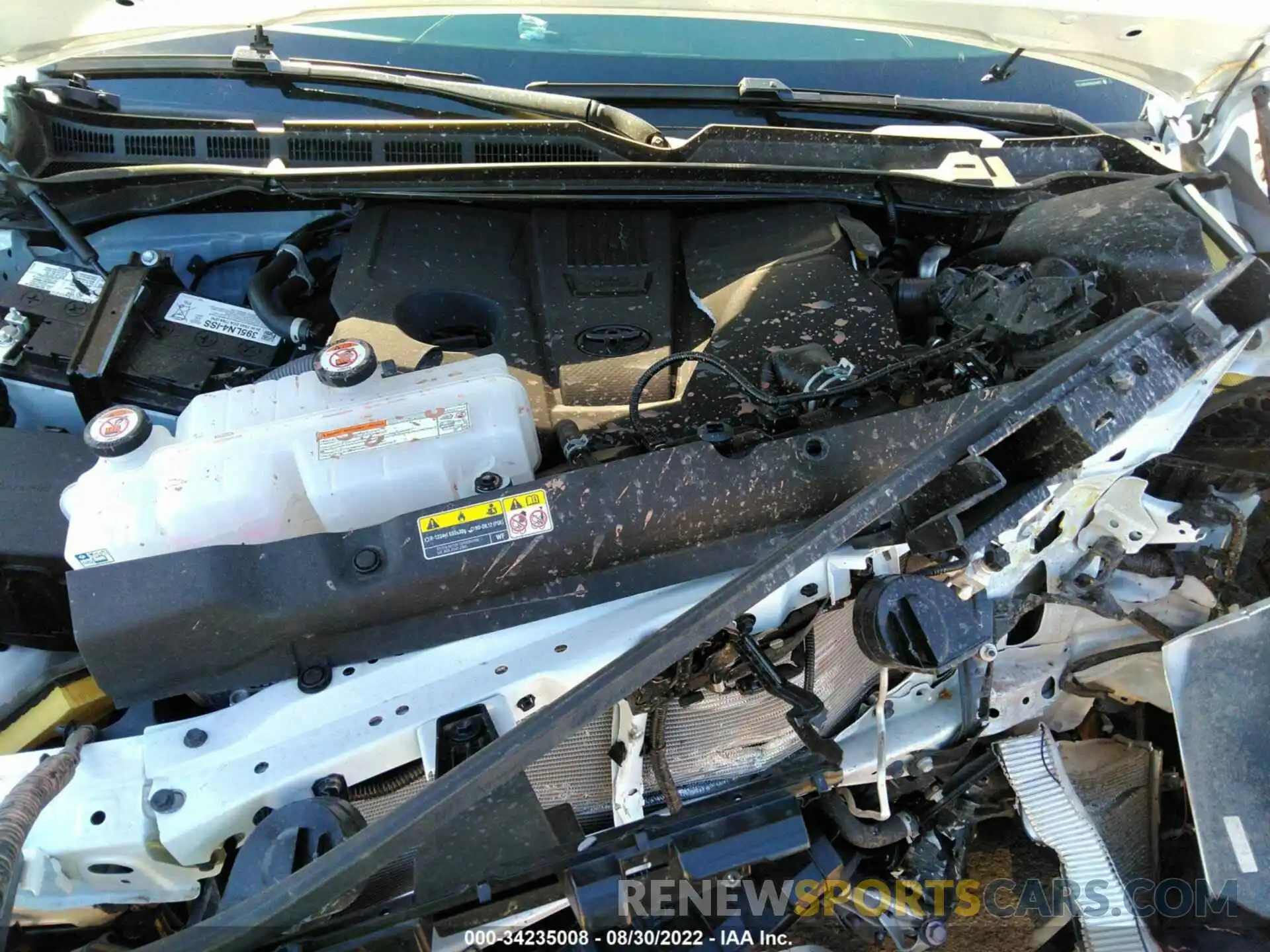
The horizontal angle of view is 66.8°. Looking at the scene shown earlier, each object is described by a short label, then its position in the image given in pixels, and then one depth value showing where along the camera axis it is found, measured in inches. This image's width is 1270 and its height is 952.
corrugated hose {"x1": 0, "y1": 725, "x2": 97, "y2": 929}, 47.3
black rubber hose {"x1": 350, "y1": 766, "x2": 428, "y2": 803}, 64.8
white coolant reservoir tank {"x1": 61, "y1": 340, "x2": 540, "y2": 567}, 64.6
